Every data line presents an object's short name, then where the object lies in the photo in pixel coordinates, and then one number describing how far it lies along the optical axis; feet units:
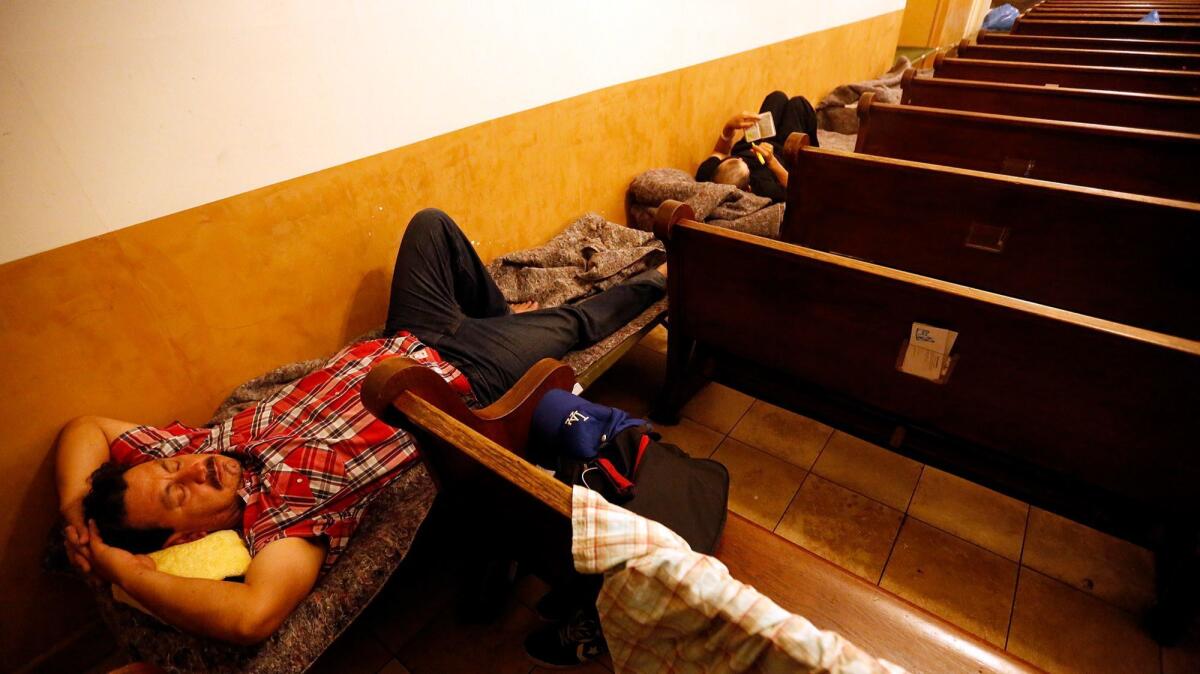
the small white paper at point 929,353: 3.74
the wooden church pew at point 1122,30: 12.16
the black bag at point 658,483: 3.44
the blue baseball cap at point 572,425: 3.78
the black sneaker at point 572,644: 4.08
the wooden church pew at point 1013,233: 4.41
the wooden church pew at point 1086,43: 10.17
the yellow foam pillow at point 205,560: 3.51
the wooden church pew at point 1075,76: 7.87
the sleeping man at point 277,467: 3.36
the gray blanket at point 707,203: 7.91
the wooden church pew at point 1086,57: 9.17
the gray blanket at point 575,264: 6.72
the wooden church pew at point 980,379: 3.26
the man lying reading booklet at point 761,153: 9.29
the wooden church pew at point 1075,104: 6.70
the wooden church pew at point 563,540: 2.45
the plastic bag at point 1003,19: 21.29
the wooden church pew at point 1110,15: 14.58
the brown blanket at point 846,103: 12.98
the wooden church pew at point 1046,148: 5.58
